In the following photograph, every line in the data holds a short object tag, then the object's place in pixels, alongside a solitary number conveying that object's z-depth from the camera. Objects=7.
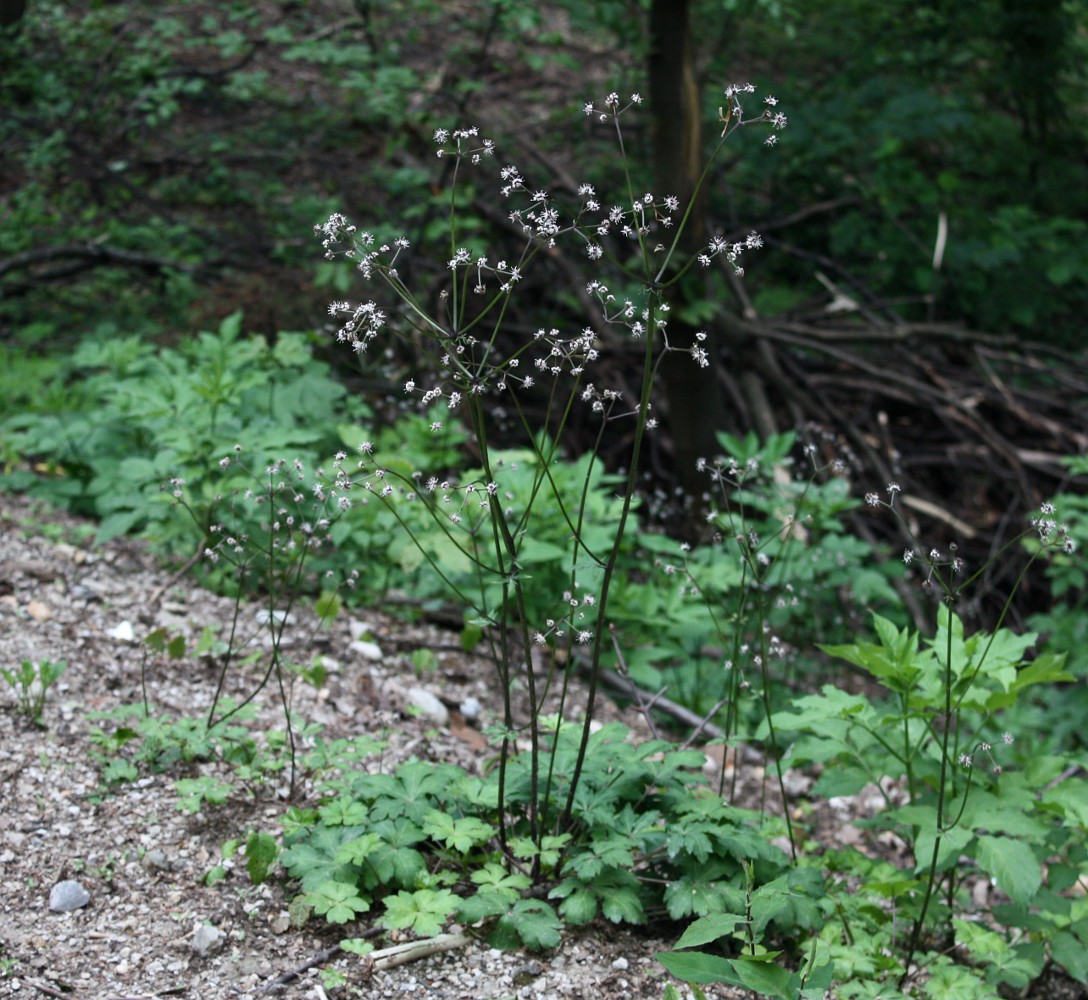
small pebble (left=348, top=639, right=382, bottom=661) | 3.87
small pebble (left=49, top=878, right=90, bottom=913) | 2.34
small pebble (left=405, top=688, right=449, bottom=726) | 3.54
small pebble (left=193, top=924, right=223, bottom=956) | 2.28
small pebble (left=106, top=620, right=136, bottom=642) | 3.56
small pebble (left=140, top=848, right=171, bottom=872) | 2.52
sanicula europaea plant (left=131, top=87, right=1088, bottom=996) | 2.12
